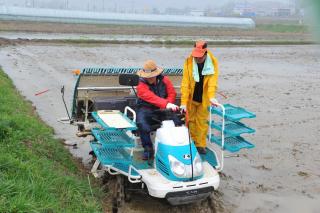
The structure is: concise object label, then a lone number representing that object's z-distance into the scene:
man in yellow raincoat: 5.26
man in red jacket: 4.98
